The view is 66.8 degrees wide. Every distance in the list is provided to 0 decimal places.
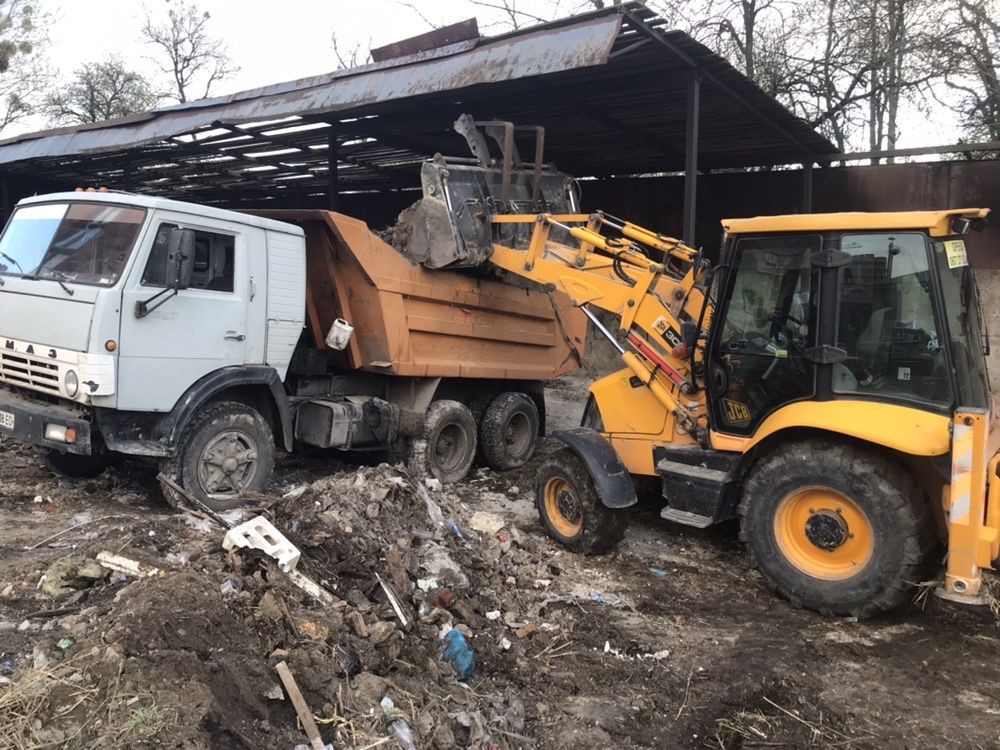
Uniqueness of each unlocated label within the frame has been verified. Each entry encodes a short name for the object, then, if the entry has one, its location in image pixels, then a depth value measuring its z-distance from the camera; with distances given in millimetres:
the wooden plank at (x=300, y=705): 2662
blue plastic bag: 3459
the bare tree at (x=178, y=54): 26672
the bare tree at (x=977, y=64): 12508
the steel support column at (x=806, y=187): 9750
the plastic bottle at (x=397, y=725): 2773
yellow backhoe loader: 3852
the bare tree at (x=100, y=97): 23719
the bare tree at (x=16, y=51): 21547
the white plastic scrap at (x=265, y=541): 3754
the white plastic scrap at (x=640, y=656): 3760
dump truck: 4734
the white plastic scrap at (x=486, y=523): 5156
